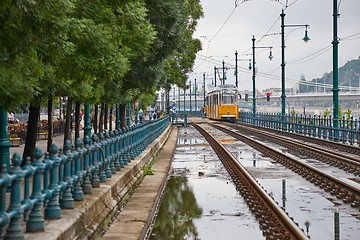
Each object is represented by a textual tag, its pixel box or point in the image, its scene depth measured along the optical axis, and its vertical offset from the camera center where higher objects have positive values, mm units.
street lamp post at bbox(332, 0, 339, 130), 36062 +2522
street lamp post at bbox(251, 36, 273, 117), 70138 +5054
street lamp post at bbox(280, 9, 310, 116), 53344 +4657
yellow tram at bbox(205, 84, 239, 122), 70250 +1473
